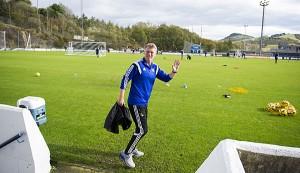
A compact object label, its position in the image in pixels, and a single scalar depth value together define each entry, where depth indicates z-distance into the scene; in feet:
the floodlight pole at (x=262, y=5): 260.83
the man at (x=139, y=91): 19.47
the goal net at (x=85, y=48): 194.29
